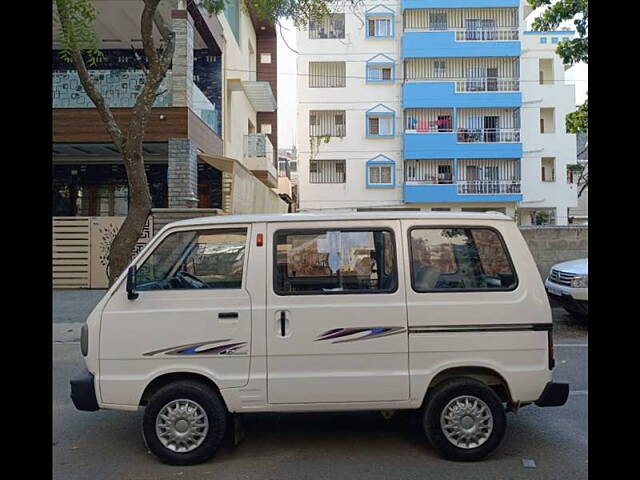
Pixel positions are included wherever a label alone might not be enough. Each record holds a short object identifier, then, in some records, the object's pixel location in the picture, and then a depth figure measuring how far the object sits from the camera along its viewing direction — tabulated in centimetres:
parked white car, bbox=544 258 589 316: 995
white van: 460
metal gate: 1462
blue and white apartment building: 3641
